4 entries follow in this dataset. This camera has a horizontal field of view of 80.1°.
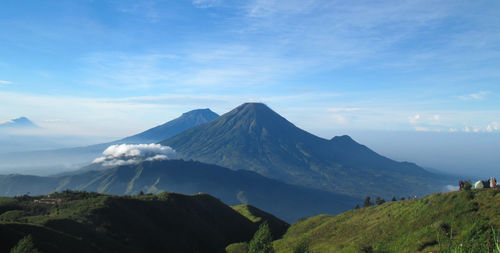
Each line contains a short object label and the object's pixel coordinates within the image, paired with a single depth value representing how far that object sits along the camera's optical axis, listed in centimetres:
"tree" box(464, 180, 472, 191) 4230
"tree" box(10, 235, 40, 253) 2805
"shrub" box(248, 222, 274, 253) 4488
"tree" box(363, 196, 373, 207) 13623
